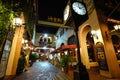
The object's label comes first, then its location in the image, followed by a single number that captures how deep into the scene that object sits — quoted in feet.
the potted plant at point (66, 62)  27.18
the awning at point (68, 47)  36.52
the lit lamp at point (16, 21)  17.29
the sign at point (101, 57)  22.68
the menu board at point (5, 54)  13.89
